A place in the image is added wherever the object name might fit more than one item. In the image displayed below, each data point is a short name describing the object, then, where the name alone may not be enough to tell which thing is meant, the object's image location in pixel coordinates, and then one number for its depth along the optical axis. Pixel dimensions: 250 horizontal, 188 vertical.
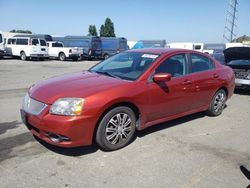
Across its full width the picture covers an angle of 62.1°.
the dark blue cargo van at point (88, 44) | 22.19
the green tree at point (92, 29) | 60.47
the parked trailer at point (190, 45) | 28.01
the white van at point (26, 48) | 18.20
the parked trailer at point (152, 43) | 28.40
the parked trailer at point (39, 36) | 23.26
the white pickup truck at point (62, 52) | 19.98
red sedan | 2.95
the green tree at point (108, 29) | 58.19
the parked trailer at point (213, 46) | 27.61
